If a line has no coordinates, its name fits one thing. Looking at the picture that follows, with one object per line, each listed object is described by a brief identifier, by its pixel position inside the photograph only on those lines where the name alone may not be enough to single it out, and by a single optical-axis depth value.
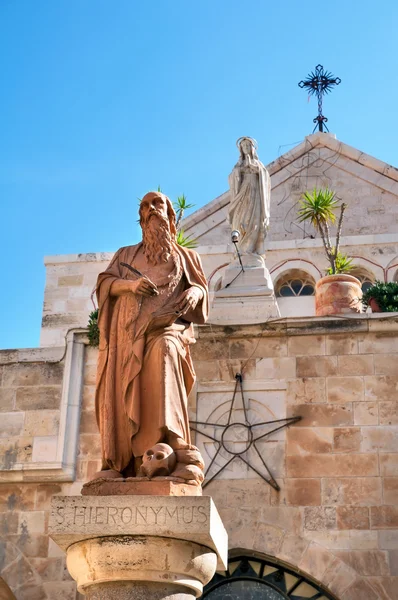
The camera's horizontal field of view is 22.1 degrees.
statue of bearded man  7.52
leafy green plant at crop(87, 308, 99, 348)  12.10
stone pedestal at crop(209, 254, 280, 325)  12.17
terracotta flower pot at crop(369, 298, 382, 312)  12.64
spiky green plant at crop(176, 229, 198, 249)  15.42
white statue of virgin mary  13.23
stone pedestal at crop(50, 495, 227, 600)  6.89
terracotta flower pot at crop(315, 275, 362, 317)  12.20
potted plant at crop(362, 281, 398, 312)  12.56
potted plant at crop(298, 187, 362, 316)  12.20
